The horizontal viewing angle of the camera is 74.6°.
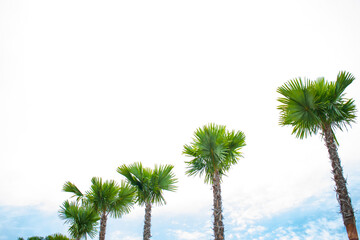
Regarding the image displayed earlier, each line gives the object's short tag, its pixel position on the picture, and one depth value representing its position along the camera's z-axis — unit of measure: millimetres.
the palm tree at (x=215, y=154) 9820
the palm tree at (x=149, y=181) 12711
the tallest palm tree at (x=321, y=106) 9023
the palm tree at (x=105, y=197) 13438
